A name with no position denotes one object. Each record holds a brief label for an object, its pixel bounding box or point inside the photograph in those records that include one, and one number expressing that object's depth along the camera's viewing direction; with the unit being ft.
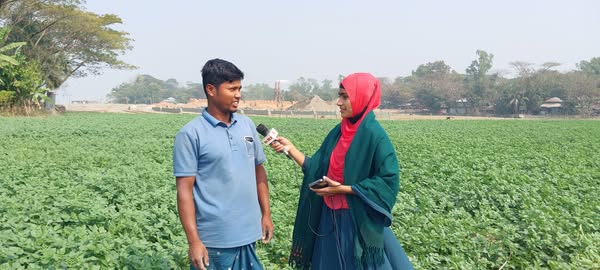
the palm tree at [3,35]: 64.28
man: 8.19
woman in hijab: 8.72
